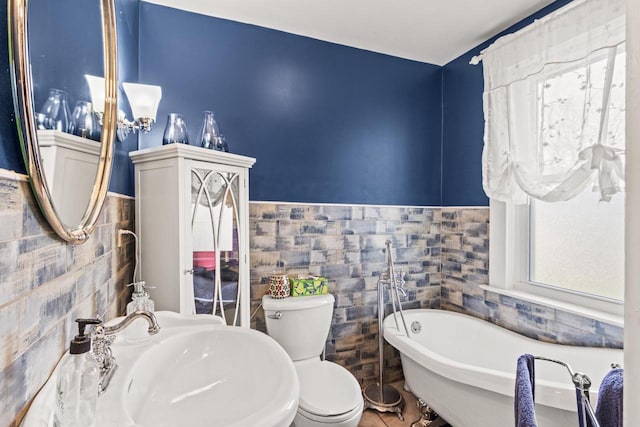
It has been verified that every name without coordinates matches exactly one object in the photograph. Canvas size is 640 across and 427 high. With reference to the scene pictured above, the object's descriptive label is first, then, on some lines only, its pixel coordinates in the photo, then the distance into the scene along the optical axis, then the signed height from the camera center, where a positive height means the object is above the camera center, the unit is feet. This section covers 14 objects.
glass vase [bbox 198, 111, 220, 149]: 5.86 +1.40
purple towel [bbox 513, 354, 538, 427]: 2.72 -1.69
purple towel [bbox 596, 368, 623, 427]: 2.80 -1.72
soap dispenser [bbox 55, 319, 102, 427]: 1.89 -1.07
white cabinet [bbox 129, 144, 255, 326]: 5.11 -0.30
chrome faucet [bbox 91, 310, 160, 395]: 2.38 -1.04
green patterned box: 6.82 -1.65
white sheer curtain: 4.97 +1.79
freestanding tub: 4.29 -2.77
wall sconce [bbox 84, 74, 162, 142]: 4.75 +1.57
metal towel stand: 2.58 -1.54
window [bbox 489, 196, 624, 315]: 5.58 -0.86
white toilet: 5.36 -2.79
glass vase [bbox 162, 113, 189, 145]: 5.45 +1.31
